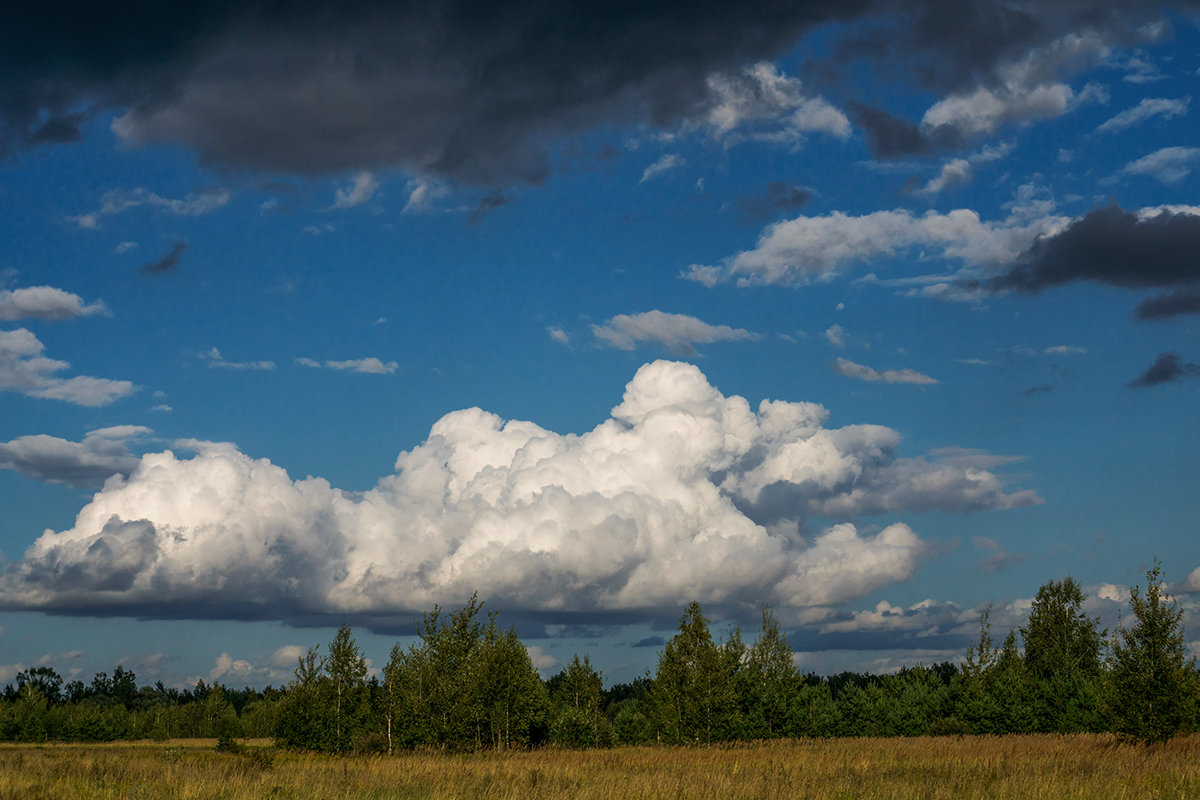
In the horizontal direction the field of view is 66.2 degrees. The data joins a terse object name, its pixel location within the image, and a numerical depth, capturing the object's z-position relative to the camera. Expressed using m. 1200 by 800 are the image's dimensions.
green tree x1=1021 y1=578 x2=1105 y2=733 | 79.56
